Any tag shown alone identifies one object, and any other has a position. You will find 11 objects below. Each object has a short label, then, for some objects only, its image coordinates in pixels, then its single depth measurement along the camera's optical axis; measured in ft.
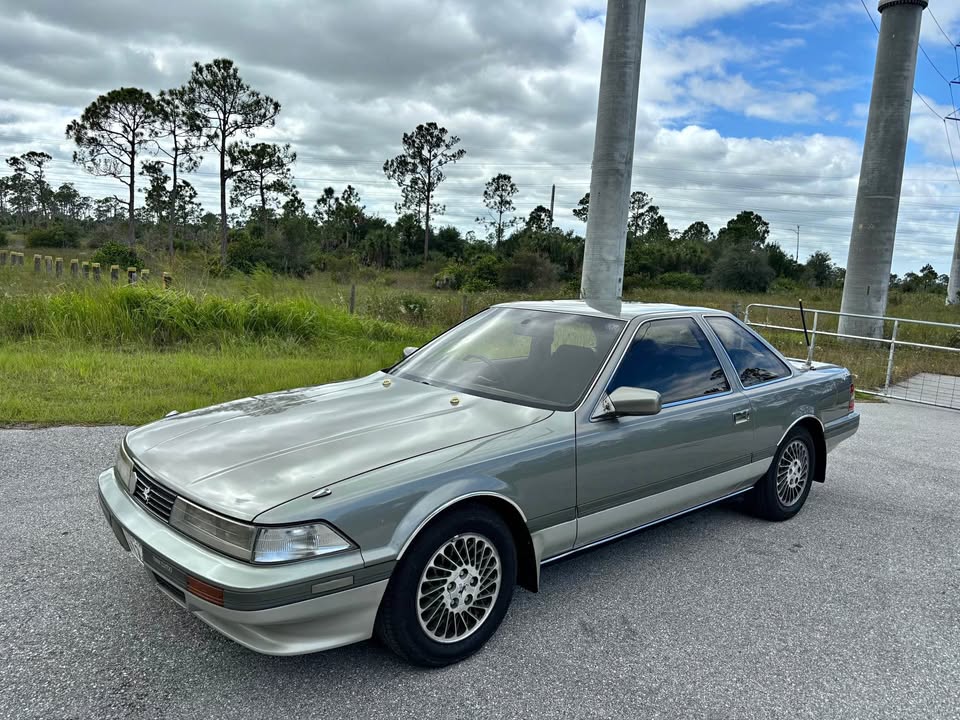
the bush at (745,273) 150.51
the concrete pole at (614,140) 30.28
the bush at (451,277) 142.92
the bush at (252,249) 137.28
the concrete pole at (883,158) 51.67
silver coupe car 8.06
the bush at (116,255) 110.42
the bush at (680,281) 149.59
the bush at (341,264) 147.86
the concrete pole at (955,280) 112.68
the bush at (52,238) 198.39
